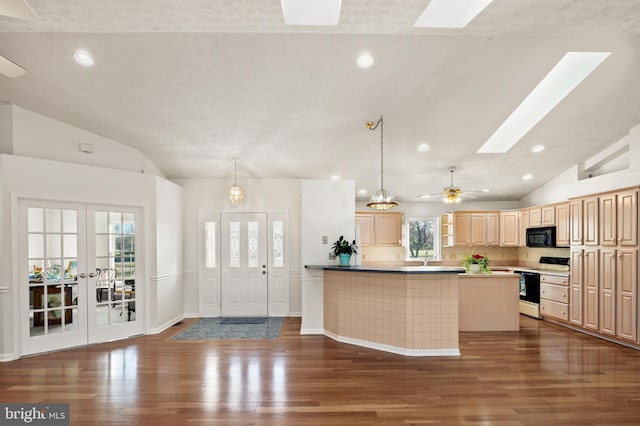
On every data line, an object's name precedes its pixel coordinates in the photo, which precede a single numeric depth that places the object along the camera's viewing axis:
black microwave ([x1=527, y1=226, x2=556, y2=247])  6.43
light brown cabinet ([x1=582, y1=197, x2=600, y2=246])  5.25
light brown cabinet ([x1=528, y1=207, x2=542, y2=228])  6.89
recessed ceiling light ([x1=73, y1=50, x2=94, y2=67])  3.52
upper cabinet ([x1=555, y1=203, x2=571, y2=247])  6.03
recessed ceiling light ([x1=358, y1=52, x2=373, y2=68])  3.63
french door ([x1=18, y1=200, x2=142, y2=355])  4.50
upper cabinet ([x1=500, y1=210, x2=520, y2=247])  7.61
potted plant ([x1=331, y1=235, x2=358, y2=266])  5.34
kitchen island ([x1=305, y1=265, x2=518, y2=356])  4.44
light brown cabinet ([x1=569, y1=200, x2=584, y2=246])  5.59
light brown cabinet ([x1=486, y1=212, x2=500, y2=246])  7.86
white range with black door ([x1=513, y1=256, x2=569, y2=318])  6.50
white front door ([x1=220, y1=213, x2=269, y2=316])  6.72
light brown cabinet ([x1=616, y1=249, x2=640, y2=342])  4.62
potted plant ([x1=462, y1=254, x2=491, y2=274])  5.85
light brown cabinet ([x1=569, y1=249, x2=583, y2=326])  5.52
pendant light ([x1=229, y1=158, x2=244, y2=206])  6.12
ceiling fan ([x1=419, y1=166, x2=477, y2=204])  6.02
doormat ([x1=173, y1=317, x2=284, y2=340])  5.26
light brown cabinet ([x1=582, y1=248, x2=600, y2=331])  5.20
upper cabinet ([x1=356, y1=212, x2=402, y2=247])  8.00
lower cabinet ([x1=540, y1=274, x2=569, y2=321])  5.84
